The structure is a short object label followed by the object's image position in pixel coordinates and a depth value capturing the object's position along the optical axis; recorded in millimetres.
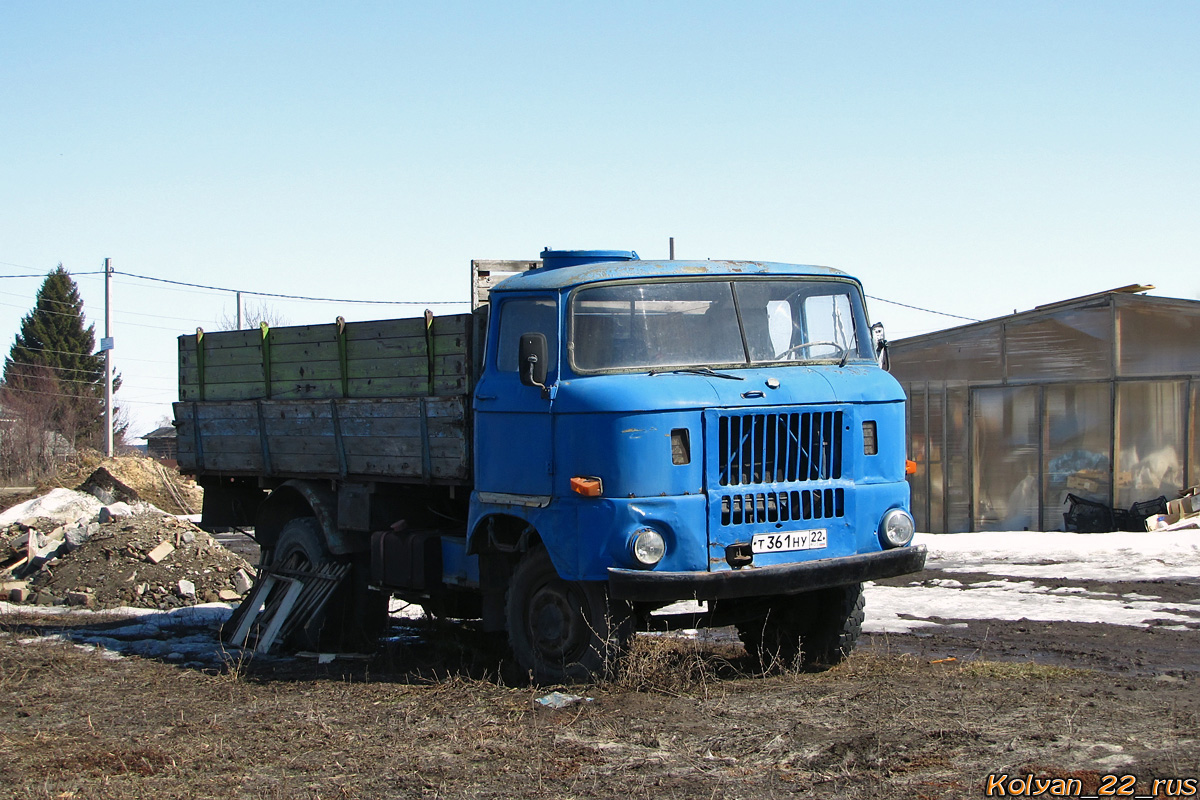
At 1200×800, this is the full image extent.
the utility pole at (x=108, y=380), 39219
